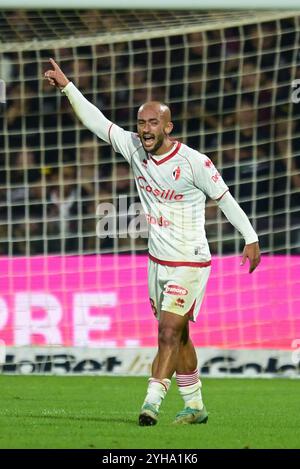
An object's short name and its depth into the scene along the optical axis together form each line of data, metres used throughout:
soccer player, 14.74
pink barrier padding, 24.78
